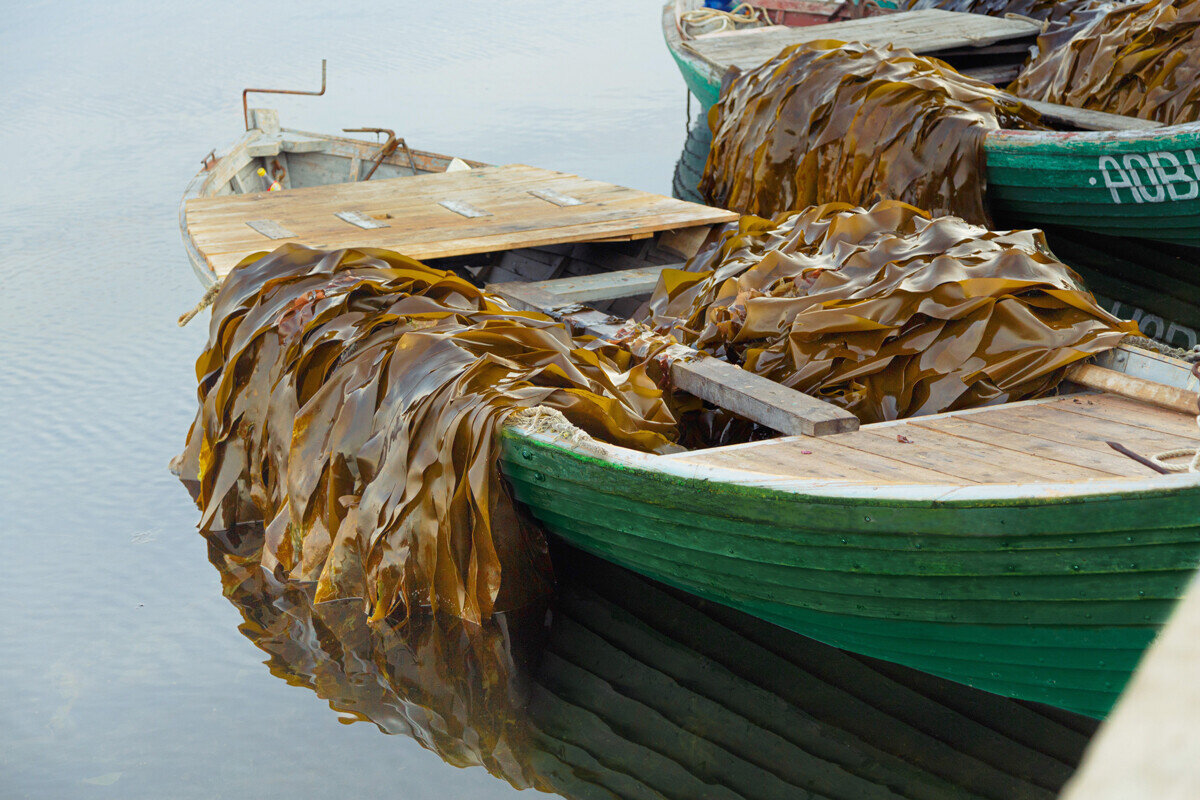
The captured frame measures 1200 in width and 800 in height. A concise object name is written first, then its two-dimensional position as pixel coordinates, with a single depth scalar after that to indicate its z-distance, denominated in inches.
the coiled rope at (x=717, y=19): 493.0
